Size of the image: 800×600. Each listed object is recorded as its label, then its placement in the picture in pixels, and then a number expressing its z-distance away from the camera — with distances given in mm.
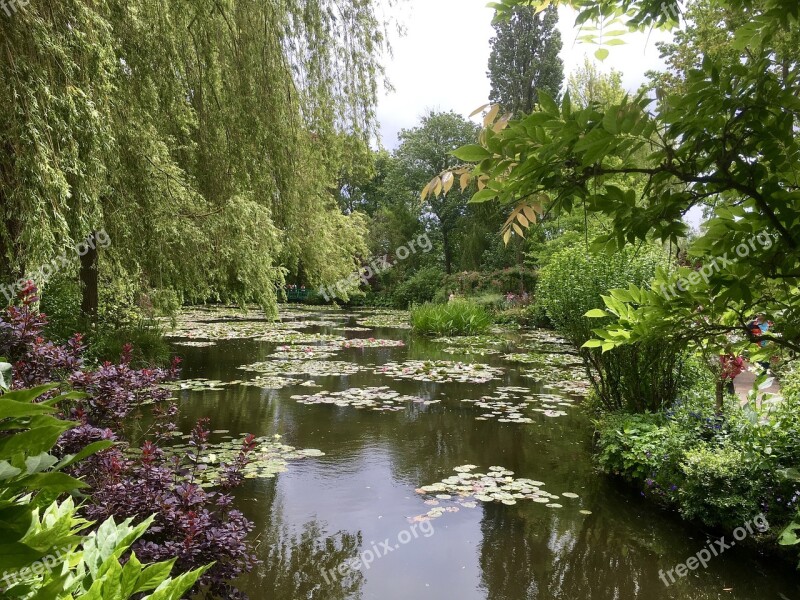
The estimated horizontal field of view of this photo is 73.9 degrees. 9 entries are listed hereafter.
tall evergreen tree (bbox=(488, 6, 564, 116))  21797
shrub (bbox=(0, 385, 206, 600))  690
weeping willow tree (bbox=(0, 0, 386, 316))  2811
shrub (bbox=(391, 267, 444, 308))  25047
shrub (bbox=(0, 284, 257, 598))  2129
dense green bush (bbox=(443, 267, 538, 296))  20422
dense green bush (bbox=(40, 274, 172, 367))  6203
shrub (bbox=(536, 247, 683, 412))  4938
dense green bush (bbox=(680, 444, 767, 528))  3213
